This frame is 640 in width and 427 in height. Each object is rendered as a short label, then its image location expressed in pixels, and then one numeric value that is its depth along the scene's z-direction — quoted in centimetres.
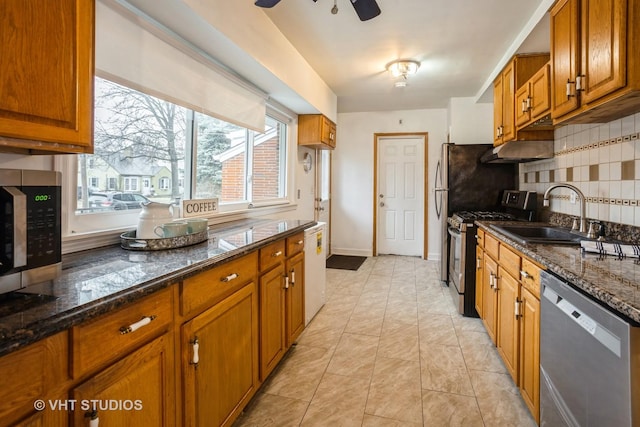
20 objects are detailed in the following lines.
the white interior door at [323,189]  491
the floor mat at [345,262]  480
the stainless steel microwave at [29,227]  85
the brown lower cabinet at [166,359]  74
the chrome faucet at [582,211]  192
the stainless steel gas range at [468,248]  304
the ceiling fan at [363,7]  169
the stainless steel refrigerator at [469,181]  382
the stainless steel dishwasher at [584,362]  89
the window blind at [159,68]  155
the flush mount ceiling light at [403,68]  333
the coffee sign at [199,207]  212
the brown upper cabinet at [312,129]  390
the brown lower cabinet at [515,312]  157
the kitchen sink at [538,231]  209
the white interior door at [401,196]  542
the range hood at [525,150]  280
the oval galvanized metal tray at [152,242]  148
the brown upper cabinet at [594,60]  133
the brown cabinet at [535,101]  217
